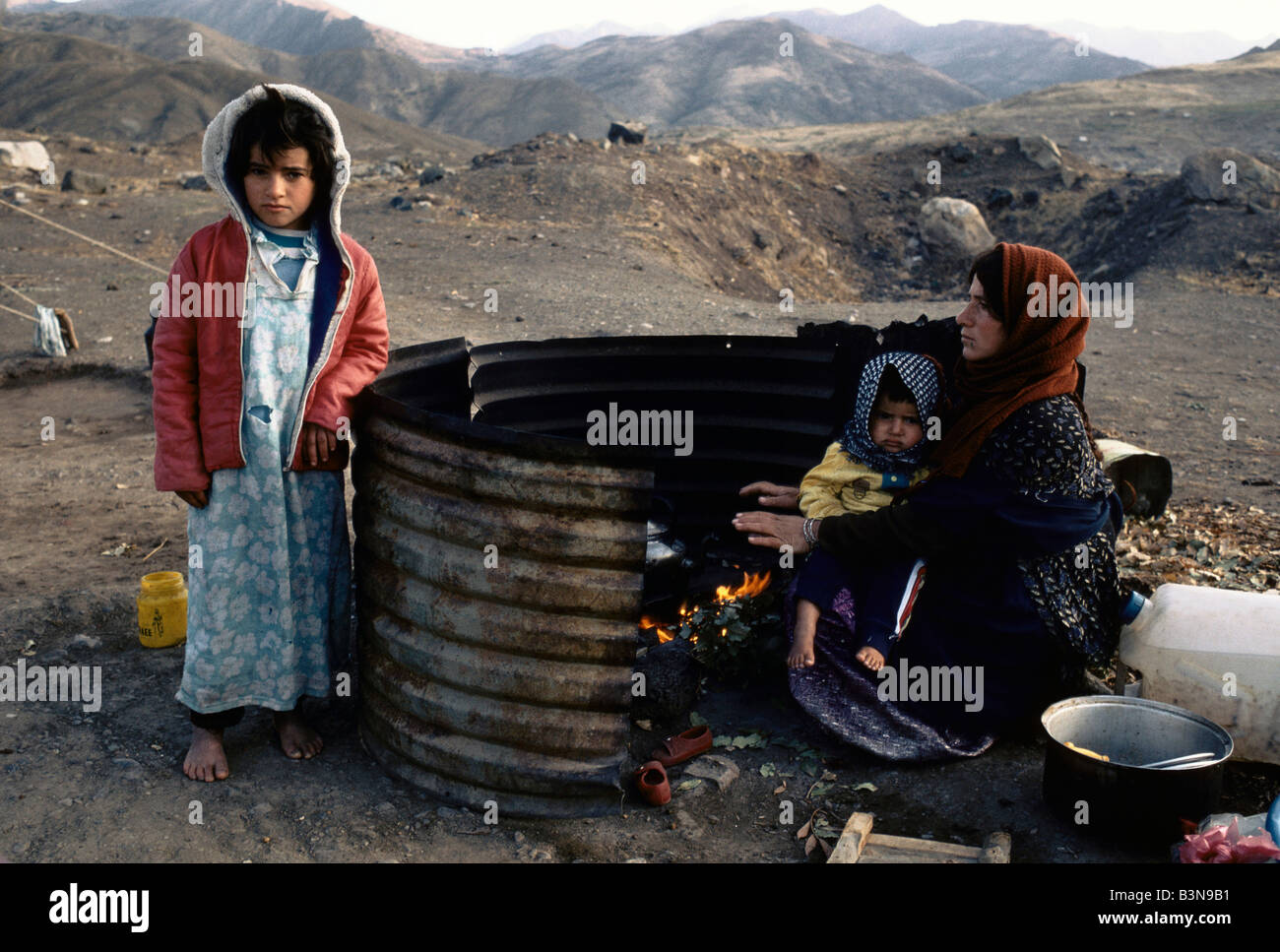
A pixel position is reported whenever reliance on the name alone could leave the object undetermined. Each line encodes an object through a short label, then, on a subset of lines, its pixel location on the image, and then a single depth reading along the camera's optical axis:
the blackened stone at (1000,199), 19.44
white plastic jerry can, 2.91
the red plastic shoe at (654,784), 2.84
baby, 3.04
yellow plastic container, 3.66
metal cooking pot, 2.58
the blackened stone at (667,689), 3.41
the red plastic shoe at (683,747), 3.08
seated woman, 2.89
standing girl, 2.71
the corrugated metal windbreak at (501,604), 2.53
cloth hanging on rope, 8.16
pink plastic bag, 2.30
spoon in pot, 2.71
